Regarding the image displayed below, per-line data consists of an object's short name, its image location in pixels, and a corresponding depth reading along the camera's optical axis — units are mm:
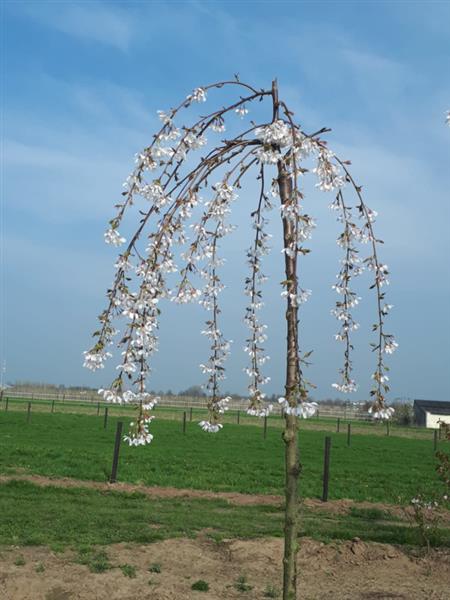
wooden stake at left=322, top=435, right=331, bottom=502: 16125
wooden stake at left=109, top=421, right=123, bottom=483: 17378
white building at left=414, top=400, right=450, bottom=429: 85125
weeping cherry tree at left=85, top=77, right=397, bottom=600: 4213
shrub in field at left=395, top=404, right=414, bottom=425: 82706
